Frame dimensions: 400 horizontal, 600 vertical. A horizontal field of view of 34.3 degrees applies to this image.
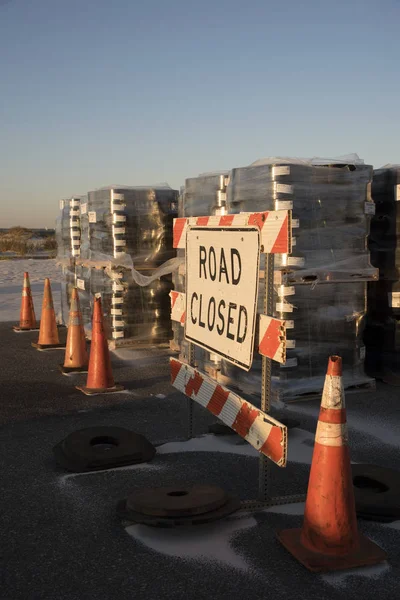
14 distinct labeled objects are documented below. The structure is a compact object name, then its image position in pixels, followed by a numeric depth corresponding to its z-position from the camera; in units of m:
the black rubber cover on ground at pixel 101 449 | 5.13
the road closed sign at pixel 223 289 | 4.31
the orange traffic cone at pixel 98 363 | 7.55
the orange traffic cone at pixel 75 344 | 8.68
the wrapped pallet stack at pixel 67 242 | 12.02
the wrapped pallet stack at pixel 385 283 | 7.93
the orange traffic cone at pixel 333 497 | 3.61
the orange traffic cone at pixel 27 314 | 12.42
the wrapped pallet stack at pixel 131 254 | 10.11
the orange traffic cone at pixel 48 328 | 10.53
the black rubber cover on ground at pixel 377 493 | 4.24
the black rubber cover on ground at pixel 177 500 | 4.02
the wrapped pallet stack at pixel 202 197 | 8.44
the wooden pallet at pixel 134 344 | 10.16
